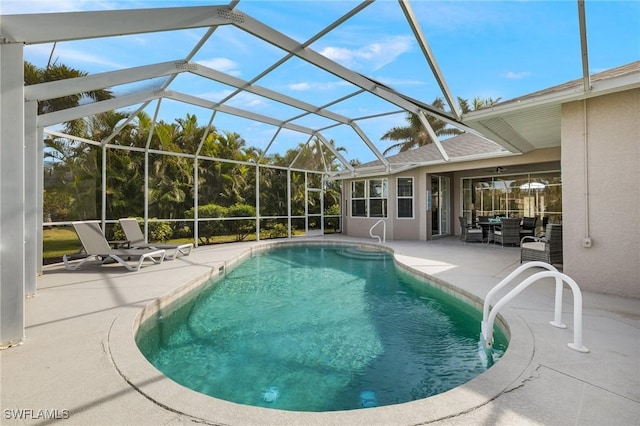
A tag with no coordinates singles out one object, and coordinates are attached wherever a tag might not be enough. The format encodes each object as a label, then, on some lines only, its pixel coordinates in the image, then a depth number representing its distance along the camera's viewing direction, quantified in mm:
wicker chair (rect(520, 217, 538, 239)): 11875
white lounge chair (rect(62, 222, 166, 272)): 7633
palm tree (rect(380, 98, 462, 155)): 24203
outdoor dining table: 12719
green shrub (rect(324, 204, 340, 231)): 18656
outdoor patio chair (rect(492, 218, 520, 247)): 11109
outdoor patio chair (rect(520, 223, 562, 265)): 6988
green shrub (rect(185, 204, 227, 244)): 15524
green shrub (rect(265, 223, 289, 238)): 17672
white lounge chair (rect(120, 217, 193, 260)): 9273
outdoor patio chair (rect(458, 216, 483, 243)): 12812
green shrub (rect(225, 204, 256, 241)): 16625
